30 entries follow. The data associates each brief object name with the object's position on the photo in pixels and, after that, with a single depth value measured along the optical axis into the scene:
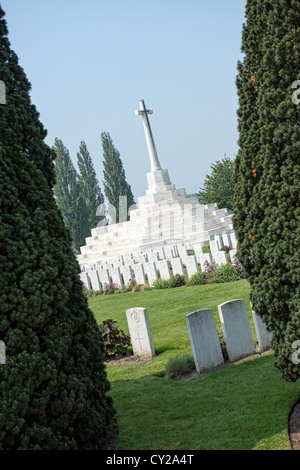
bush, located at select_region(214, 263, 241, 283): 13.00
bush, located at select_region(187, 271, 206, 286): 13.65
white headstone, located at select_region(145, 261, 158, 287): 15.55
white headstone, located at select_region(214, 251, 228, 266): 13.91
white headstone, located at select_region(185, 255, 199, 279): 14.31
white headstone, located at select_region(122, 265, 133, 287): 16.59
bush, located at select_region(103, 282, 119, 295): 16.75
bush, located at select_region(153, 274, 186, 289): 14.45
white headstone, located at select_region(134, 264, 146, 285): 15.97
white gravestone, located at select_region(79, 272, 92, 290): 19.08
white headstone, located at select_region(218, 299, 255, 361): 6.41
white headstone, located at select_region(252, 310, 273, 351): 6.59
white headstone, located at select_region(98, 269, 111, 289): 17.75
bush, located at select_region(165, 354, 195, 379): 6.38
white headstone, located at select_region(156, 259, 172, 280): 15.00
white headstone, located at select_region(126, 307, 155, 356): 7.46
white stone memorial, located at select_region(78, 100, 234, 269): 25.31
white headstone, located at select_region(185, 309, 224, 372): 6.20
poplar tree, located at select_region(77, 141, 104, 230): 46.38
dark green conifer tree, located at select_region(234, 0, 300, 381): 3.99
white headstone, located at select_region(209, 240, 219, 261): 16.20
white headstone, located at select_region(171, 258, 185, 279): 14.62
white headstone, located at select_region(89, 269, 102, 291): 18.12
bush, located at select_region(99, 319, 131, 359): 7.94
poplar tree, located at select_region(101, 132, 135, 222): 45.56
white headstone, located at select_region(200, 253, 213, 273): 14.21
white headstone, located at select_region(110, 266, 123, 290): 16.80
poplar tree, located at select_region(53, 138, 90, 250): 44.75
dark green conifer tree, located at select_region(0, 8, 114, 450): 3.50
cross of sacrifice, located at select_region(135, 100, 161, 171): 26.42
